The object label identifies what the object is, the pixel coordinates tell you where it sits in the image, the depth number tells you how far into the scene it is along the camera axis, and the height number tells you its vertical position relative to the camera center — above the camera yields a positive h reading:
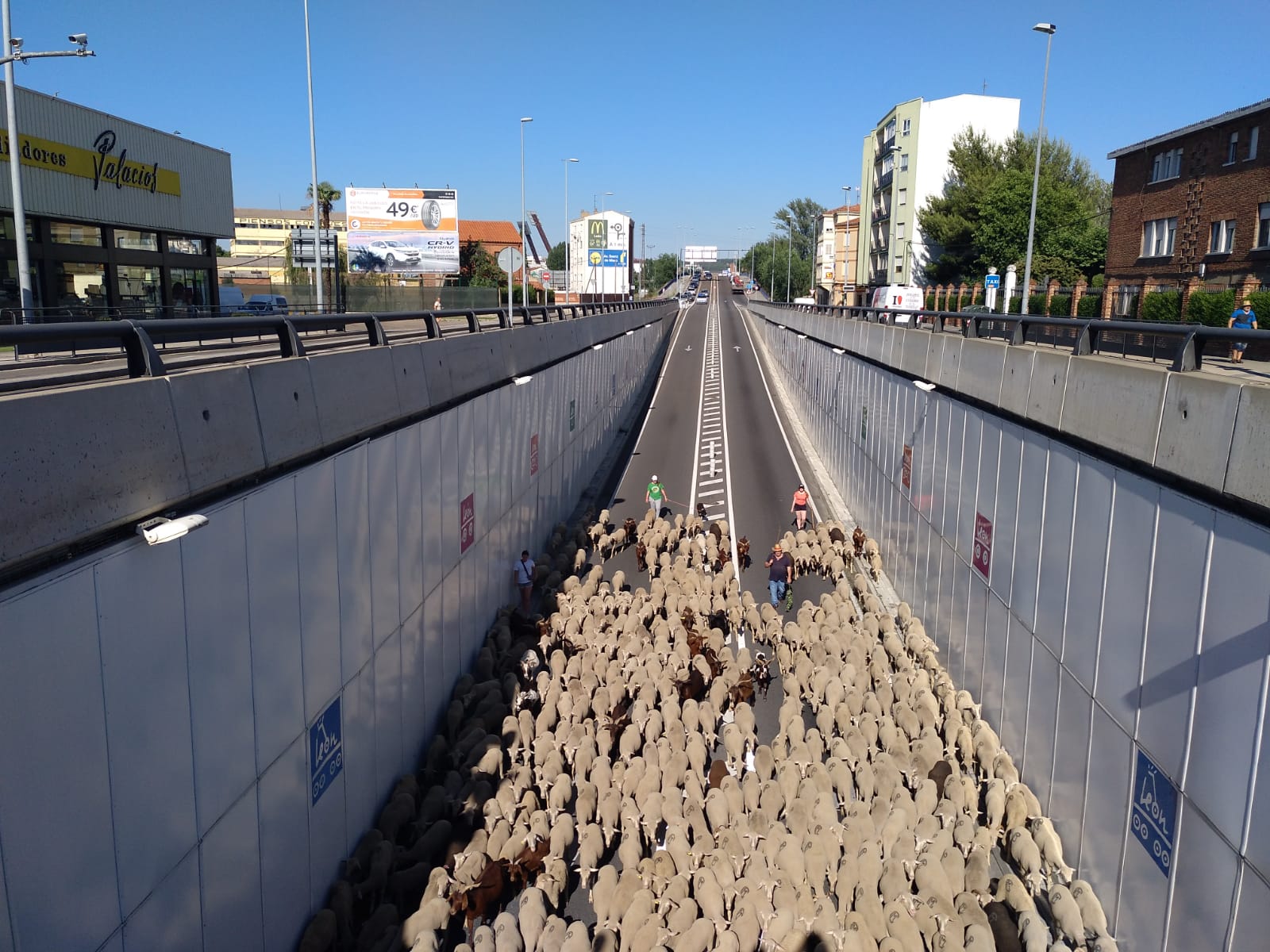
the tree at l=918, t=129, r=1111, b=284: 61.66 +5.82
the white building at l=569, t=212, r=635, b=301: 94.81 +4.31
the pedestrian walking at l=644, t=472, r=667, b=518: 26.50 -5.39
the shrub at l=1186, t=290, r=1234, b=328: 16.28 -0.01
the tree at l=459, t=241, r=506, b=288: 84.56 +2.72
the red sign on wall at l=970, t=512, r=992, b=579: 14.06 -3.58
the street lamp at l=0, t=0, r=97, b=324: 18.11 +2.43
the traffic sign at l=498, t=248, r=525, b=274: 25.91 +1.01
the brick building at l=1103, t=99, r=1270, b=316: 31.77 +3.79
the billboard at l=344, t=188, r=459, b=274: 59.31 +4.04
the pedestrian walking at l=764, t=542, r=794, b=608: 19.97 -5.64
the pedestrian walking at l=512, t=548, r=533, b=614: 18.83 -5.50
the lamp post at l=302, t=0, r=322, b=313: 30.19 +4.59
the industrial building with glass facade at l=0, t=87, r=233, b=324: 26.25 +2.51
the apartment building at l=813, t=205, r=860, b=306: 109.25 +6.01
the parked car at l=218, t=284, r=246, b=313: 38.86 -0.10
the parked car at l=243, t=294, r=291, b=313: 21.88 -0.30
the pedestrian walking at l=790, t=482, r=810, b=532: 24.81 -5.28
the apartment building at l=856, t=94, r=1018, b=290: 76.88 +12.13
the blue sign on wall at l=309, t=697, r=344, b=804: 9.39 -4.56
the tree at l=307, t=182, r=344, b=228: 71.42 +7.58
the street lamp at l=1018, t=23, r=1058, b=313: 27.24 +5.25
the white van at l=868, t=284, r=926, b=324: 47.41 +0.28
